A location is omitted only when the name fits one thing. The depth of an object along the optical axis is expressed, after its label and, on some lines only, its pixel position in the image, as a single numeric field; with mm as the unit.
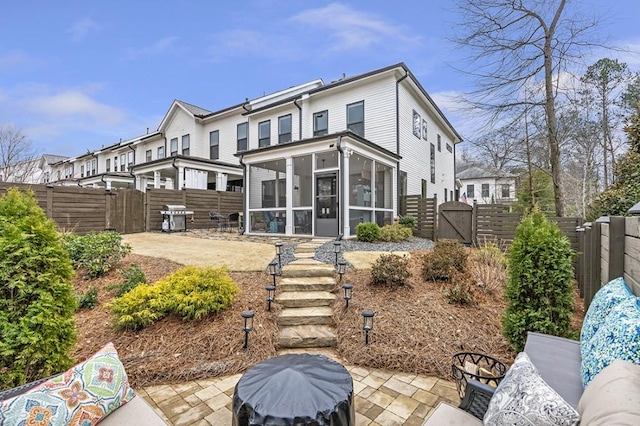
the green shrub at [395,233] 9344
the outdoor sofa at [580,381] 1188
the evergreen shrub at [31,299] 2080
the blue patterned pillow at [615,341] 1526
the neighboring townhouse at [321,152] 10031
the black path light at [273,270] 4766
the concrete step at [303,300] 4406
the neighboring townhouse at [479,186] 31202
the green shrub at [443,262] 5078
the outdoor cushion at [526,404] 1279
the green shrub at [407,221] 11102
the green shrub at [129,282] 4461
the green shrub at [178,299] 3639
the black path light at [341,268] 5055
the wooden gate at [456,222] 9922
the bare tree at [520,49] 8750
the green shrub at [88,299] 4348
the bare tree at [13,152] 22469
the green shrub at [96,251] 5496
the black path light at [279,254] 5535
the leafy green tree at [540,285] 2973
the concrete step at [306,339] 3703
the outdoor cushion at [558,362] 1813
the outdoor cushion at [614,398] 1054
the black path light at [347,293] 4145
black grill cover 1445
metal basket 2122
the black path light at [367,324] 3424
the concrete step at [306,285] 4797
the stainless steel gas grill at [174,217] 12969
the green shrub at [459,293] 4285
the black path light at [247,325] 3307
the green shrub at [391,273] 4770
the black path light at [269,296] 4117
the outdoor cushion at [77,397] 1416
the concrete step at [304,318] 4055
